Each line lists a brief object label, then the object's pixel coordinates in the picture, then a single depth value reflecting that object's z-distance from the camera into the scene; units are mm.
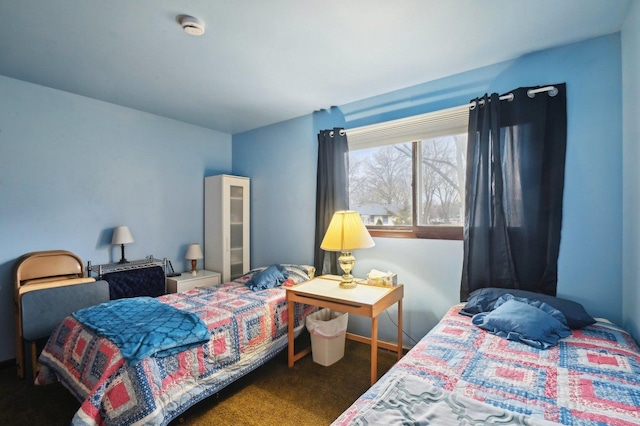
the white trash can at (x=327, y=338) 2529
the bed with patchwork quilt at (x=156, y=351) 1557
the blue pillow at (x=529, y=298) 1808
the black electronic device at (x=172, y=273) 3515
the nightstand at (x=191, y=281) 3273
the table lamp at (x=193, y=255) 3574
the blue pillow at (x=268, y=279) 2928
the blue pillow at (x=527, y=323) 1653
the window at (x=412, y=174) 2586
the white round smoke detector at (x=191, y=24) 1751
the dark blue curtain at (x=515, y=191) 2098
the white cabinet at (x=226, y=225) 3703
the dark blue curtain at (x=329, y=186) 3115
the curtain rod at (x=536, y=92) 2094
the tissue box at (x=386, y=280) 2561
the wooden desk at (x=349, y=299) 2133
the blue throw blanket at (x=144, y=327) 1670
